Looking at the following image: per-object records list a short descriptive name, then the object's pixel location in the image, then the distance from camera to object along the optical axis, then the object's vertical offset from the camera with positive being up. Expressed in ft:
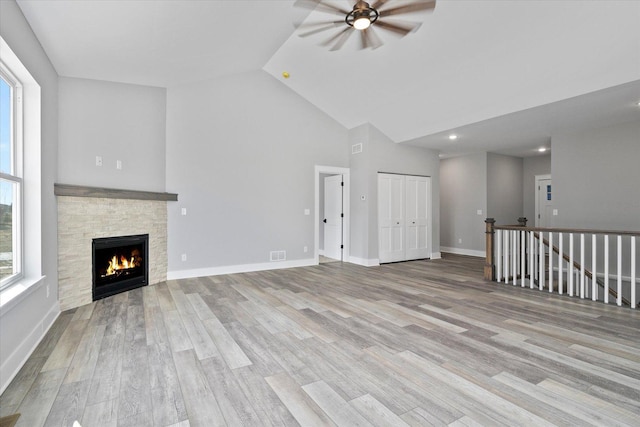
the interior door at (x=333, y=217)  24.36 -0.27
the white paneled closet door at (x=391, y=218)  22.81 -0.33
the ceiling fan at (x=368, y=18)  9.93 +6.42
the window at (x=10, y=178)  8.59 +0.97
